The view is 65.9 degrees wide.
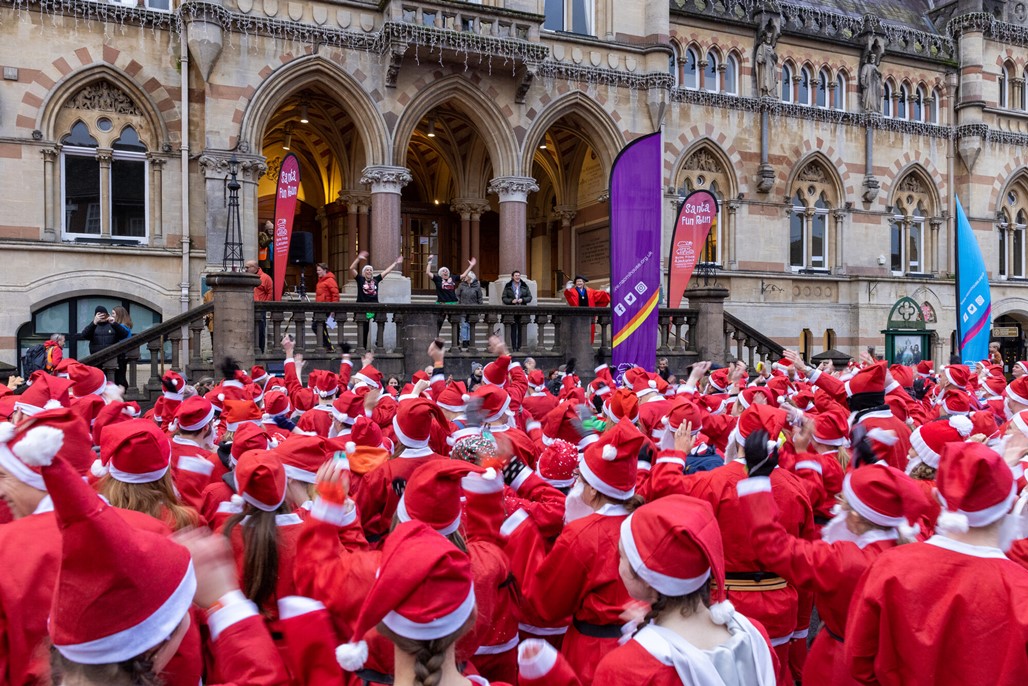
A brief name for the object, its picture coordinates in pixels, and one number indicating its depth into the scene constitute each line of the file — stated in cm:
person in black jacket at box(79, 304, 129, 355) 1345
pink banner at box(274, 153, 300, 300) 1470
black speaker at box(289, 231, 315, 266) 1634
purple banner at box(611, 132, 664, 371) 1179
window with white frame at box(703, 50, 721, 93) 2319
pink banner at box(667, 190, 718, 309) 1588
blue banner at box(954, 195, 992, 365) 1299
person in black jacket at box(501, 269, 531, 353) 1728
